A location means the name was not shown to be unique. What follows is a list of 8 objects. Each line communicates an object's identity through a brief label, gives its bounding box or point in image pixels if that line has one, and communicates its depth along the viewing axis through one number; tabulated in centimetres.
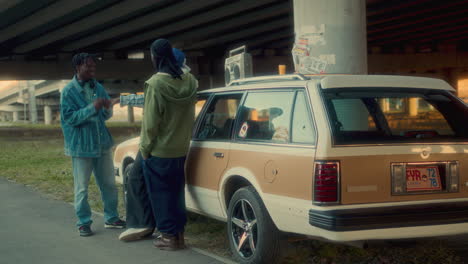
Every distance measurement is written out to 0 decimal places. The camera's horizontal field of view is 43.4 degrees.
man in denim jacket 595
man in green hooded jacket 523
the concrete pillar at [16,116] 7869
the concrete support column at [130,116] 5655
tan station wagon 399
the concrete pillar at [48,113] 6596
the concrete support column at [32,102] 5828
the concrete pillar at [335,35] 768
